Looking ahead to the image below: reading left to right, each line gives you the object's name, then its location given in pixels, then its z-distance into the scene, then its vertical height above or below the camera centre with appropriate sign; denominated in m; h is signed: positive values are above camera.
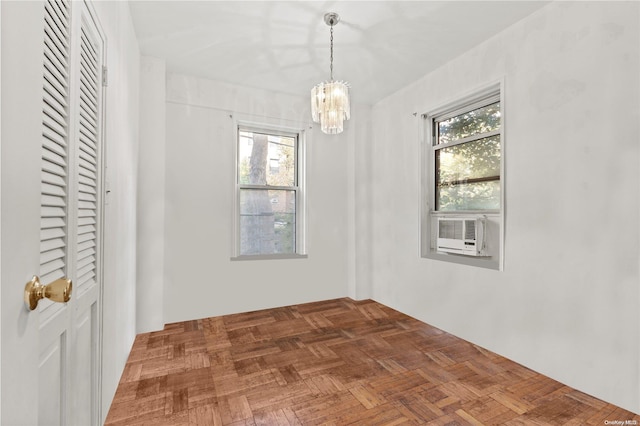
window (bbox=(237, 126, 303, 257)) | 3.52 +0.21
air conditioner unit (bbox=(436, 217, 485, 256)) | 2.71 -0.22
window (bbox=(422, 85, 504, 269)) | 2.66 +0.33
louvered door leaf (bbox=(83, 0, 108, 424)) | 1.52 -0.05
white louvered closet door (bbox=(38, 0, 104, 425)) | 0.94 +0.01
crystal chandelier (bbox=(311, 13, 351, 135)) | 2.11 +0.72
